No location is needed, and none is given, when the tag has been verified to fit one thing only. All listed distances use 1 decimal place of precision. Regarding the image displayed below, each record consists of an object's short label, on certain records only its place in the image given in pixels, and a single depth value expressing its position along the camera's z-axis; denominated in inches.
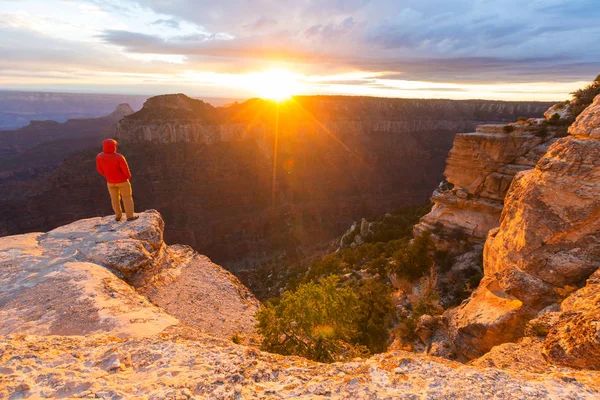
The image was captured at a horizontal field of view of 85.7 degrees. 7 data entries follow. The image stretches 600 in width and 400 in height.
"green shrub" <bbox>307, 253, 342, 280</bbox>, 1001.8
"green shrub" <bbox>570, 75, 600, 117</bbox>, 705.0
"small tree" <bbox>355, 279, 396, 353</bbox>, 528.7
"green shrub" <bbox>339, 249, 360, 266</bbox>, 1045.2
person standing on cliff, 431.5
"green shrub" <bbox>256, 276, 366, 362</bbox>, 320.5
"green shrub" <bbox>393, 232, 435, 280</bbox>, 749.9
